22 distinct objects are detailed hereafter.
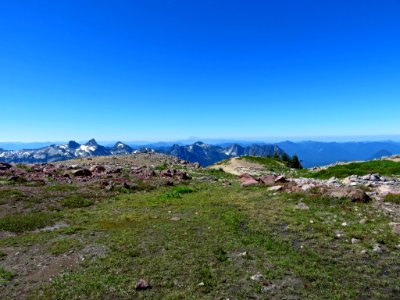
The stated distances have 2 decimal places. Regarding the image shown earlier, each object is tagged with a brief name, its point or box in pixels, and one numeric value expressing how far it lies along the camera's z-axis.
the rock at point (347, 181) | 29.97
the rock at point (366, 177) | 32.06
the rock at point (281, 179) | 30.84
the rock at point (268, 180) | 31.01
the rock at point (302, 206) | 20.55
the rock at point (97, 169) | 41.01
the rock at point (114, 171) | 39.45
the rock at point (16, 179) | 31.62
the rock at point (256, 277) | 10.82
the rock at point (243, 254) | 12.78
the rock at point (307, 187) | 25.14
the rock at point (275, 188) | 26.89
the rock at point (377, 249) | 13.04
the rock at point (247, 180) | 31.21
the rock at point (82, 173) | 37.72
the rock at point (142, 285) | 10.27
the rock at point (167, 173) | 37.99
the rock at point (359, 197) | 21.11
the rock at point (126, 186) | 29.89
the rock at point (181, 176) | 37.03
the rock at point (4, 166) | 40.91
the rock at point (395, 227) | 15.25
